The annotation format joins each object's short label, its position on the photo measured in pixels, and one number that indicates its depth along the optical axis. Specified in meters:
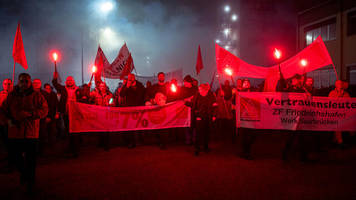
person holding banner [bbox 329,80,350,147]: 6.56
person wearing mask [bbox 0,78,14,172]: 4.69
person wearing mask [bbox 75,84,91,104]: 6.32
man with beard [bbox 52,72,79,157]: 5.76
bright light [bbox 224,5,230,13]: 44.50
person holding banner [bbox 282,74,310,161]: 5.23
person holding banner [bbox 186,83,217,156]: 6.05
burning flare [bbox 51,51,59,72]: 5.45
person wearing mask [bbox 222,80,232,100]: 9.01
